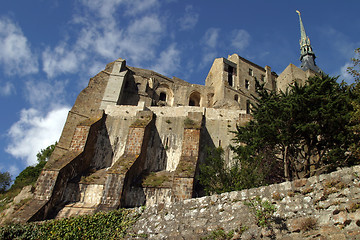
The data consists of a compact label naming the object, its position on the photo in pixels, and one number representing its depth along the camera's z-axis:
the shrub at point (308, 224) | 5.31
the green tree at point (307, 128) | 11.52
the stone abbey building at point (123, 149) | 15.07
